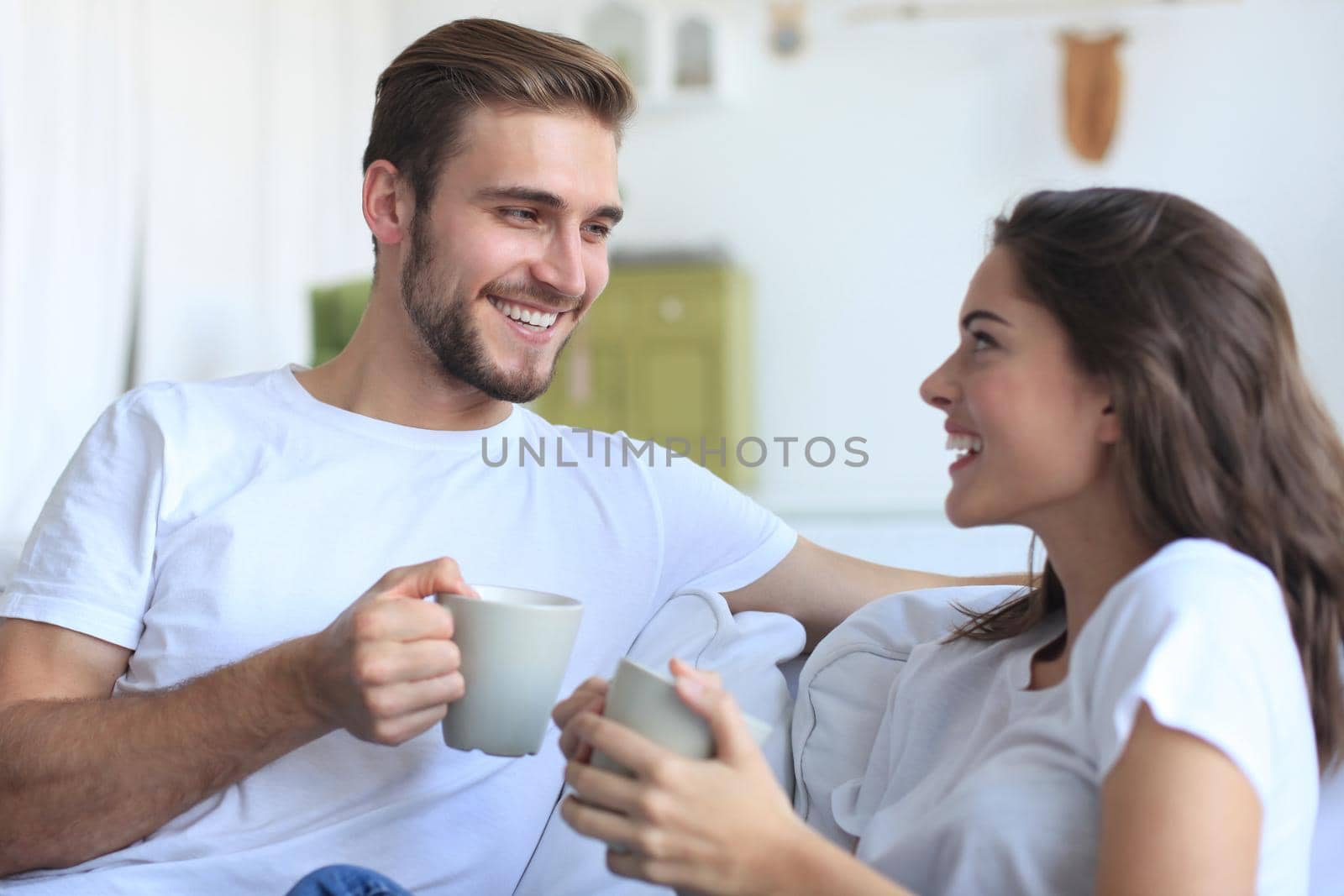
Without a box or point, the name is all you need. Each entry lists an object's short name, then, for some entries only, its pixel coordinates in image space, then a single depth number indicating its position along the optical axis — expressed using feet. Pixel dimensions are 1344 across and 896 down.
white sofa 3.98
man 3.79
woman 2.58
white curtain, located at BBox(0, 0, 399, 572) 10.55
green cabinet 18.02
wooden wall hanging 17.65
